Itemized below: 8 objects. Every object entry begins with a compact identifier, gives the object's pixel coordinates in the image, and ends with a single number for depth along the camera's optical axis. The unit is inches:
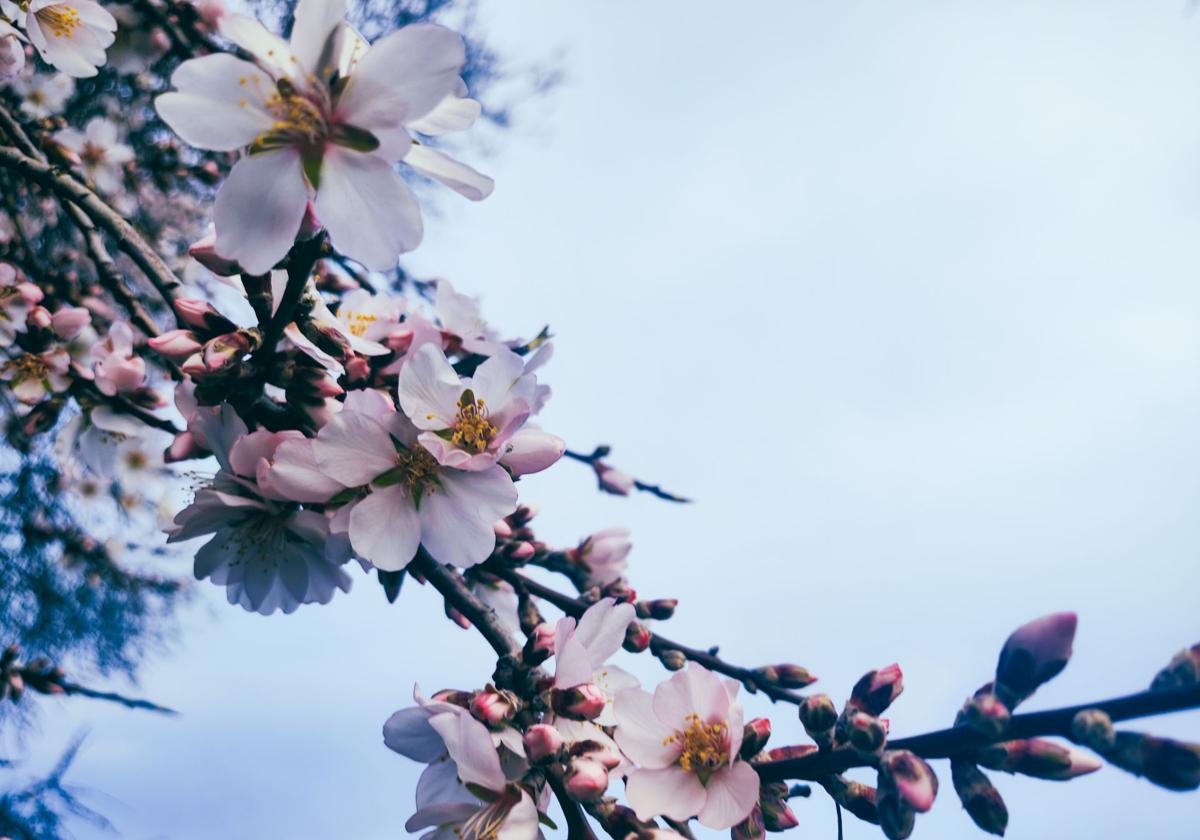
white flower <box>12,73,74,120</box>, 26.4
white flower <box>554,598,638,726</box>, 14.4
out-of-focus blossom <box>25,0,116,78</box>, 18.6
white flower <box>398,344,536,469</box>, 14.4
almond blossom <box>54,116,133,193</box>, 27.2
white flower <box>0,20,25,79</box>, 18.1
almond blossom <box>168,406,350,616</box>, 14.7
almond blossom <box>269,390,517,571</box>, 14.3
